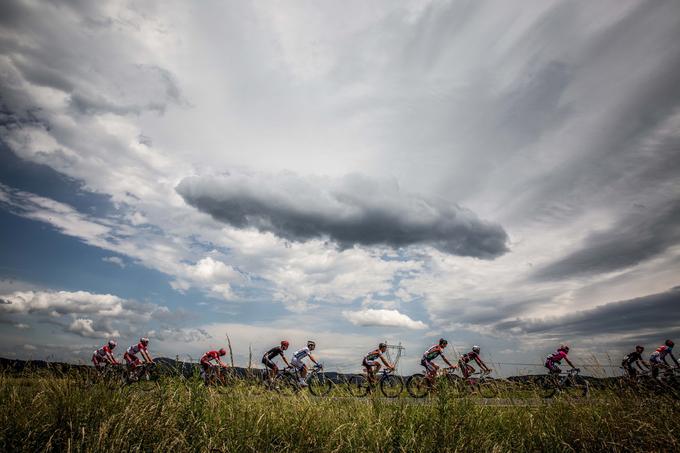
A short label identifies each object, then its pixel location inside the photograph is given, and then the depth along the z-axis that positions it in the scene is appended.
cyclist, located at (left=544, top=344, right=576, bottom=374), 14.51
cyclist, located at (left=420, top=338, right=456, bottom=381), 14.49
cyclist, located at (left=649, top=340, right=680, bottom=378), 14.50
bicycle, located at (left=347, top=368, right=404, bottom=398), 13.87
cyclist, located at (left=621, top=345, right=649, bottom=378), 12.57
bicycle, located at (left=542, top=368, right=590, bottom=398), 8.17
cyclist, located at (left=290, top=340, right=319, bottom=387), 13.73
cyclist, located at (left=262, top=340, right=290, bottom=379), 13.61
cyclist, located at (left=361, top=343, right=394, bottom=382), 14.59
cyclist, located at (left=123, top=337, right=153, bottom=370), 14.83
